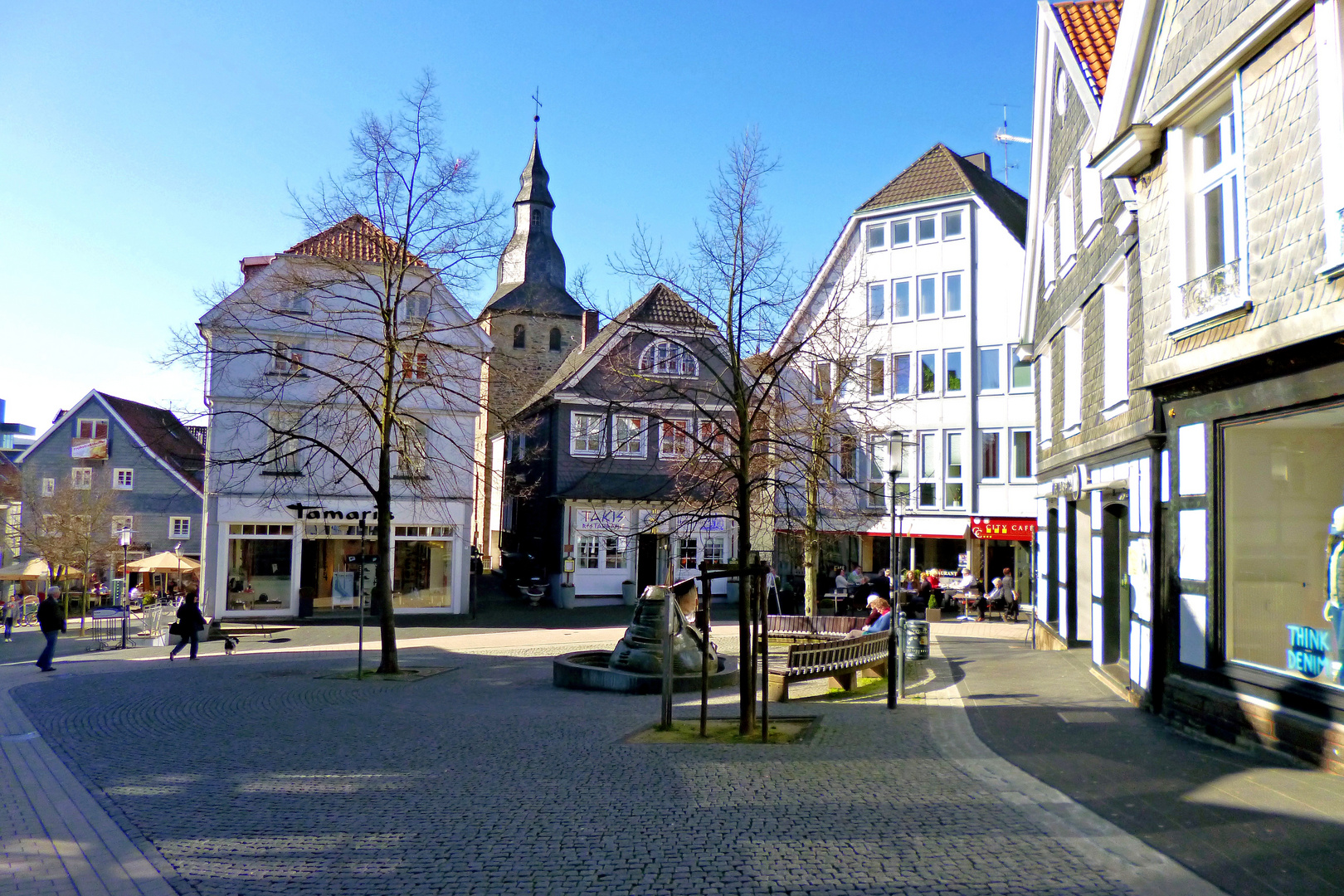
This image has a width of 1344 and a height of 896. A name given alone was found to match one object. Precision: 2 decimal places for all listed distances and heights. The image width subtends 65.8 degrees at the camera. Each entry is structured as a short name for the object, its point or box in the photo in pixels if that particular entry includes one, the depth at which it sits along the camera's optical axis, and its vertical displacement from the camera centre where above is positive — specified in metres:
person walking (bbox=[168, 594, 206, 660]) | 21.25 -2.09
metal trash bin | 17.59 -1.83
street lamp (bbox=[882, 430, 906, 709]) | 13.13 +0.95
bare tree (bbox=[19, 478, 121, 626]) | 43.47 -0.41
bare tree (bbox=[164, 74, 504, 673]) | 17.83 +3.37
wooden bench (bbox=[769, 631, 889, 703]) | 13.53 -1.79
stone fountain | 15.39 -2.06
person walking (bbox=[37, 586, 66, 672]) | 19.73 -1.97
